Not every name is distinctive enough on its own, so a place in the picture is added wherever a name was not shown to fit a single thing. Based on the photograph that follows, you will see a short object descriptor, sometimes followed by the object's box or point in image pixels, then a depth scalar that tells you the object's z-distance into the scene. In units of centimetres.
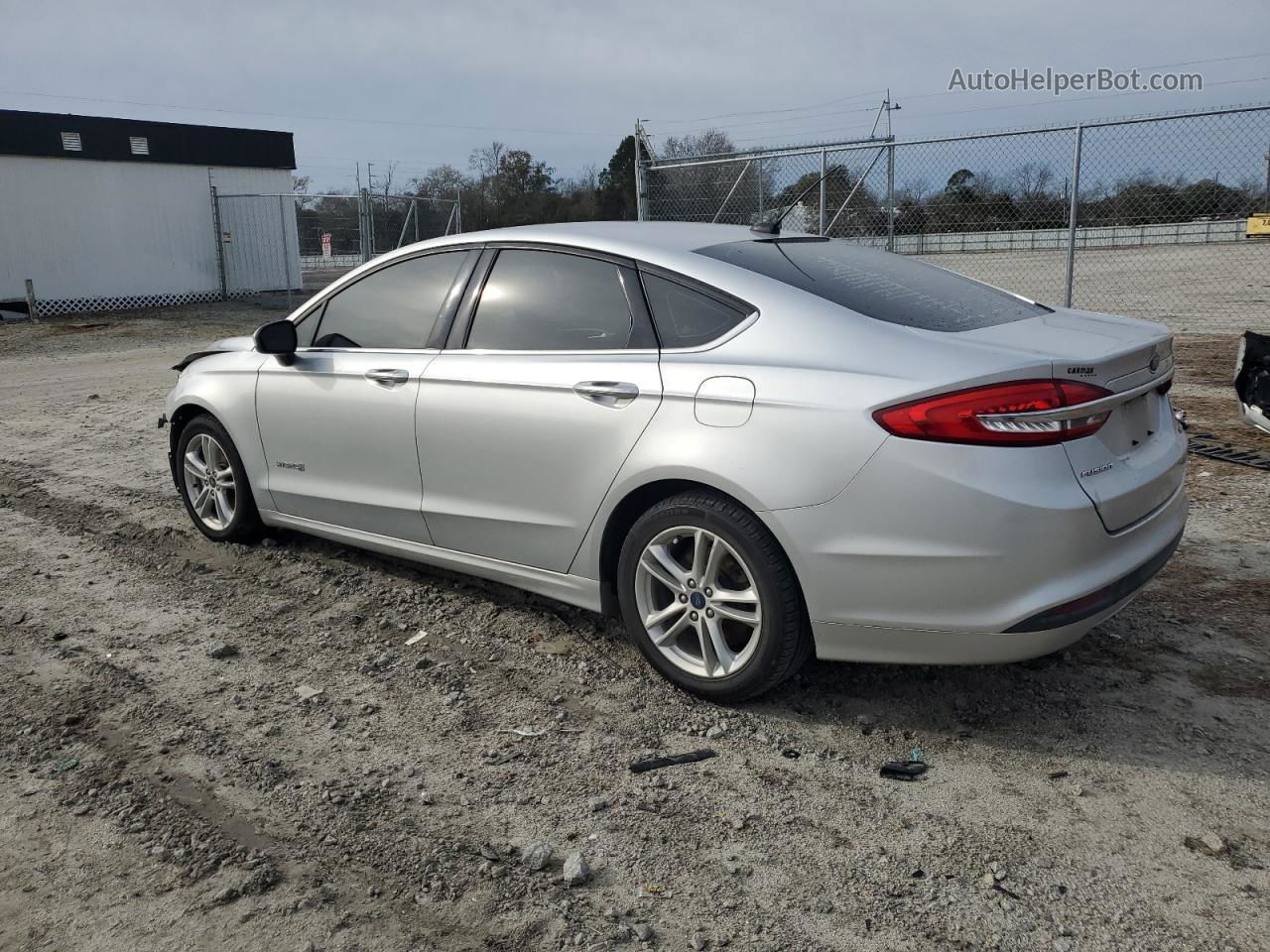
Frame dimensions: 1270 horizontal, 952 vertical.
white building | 2138
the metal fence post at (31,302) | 2058
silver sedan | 301
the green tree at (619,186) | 5276
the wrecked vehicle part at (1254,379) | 700
